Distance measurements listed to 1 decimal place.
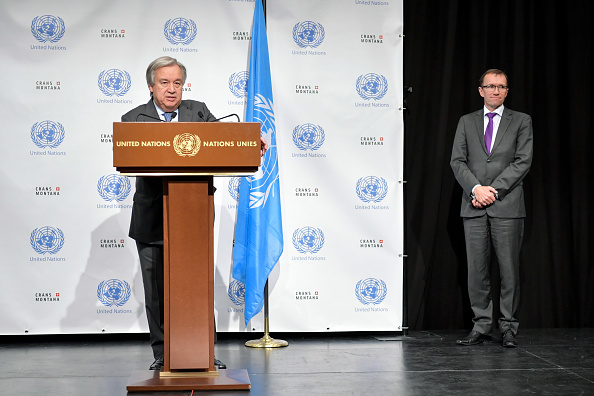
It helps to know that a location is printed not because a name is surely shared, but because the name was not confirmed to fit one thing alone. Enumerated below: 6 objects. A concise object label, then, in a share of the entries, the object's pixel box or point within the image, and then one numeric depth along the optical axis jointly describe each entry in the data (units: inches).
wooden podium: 131.4
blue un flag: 196.9
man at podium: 151.4
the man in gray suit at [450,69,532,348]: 195.9
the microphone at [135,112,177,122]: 151.2
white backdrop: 201.2
